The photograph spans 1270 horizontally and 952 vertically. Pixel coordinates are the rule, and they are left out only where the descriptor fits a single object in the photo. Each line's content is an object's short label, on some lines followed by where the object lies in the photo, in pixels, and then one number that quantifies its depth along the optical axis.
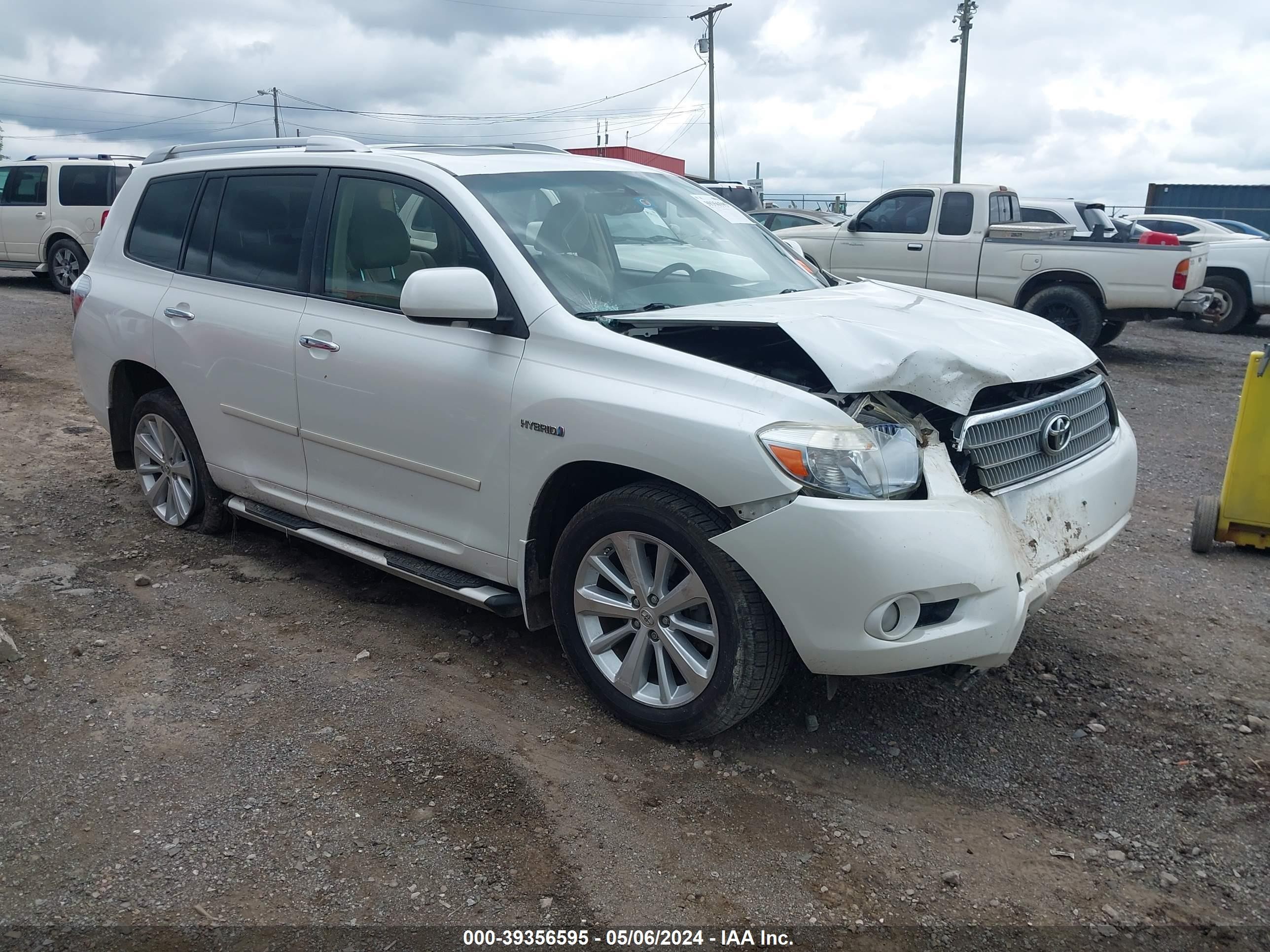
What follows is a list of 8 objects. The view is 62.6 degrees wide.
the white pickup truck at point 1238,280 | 13.07
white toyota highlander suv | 2.97
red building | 27.41
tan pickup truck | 10.72
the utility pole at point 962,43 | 27.12
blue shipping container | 29.44
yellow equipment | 5.02
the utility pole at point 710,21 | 36.69
